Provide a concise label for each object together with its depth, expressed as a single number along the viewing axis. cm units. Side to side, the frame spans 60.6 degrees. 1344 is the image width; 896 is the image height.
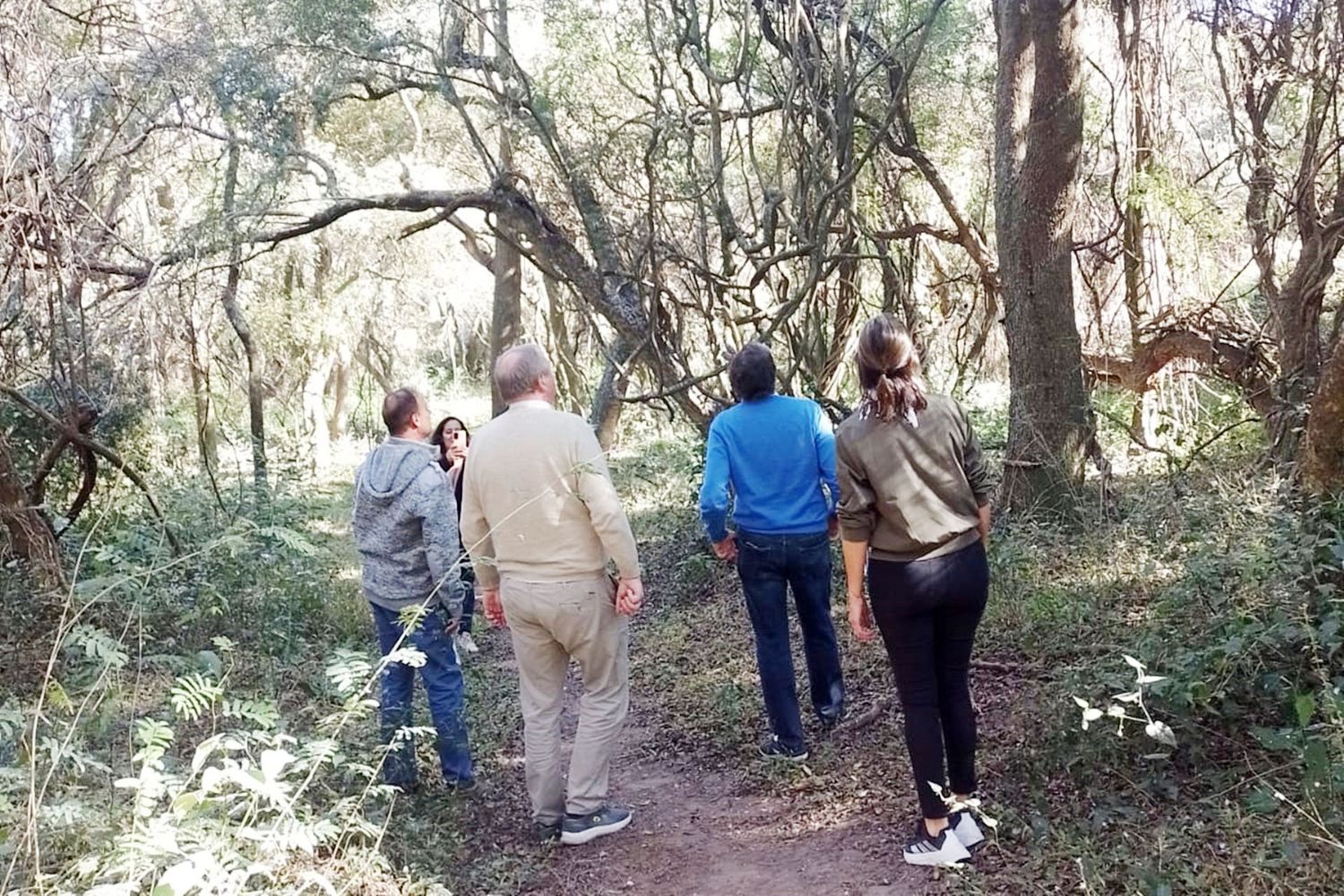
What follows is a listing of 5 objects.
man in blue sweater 500
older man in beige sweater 432
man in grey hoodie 485
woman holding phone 729
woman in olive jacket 384
